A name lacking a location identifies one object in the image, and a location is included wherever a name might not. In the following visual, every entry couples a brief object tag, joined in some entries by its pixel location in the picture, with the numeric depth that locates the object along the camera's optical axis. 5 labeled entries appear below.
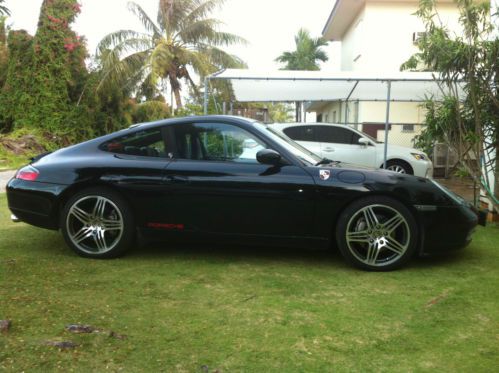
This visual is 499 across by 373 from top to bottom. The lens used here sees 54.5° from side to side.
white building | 17.59
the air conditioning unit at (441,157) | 14.02
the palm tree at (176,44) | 22.14
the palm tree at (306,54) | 42.94
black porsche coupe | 4.11
